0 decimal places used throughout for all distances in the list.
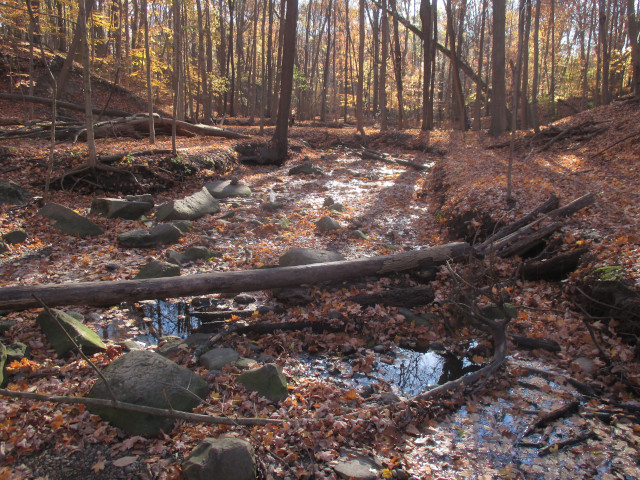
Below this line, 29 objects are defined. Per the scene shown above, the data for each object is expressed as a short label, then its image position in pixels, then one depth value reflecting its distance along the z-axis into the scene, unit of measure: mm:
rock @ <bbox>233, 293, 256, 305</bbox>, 6082
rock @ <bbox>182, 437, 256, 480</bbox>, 2799
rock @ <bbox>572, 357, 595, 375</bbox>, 4289
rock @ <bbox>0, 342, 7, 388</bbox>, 3693
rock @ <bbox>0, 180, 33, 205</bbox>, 8898
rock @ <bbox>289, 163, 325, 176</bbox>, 15628
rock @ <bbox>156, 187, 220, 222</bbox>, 9277
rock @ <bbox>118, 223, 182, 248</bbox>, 7758
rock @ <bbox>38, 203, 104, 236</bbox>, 8133
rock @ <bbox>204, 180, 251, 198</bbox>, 11991
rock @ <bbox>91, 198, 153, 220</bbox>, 9266
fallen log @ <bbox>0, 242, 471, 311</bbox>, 4551
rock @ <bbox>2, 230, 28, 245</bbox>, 7346
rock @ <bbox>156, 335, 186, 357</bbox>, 4660
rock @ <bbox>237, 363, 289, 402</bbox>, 3877
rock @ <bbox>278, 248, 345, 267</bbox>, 6242
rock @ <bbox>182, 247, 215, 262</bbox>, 7379
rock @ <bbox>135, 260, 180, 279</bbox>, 6039
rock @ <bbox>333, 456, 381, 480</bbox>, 2992
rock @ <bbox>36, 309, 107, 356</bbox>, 4355
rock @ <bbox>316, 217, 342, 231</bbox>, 9156
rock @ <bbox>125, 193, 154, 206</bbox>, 10176
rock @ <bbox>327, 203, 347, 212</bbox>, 11016
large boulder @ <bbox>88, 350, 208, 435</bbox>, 3361
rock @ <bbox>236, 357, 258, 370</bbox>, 4336
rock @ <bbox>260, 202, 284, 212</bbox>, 11078
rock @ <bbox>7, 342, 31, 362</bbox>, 4031
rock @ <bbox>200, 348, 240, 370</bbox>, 4406
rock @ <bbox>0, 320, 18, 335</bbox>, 4570
